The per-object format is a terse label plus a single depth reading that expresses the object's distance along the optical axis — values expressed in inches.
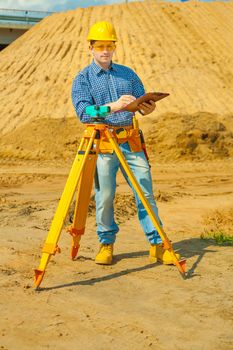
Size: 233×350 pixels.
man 202.2
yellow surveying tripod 184.1
